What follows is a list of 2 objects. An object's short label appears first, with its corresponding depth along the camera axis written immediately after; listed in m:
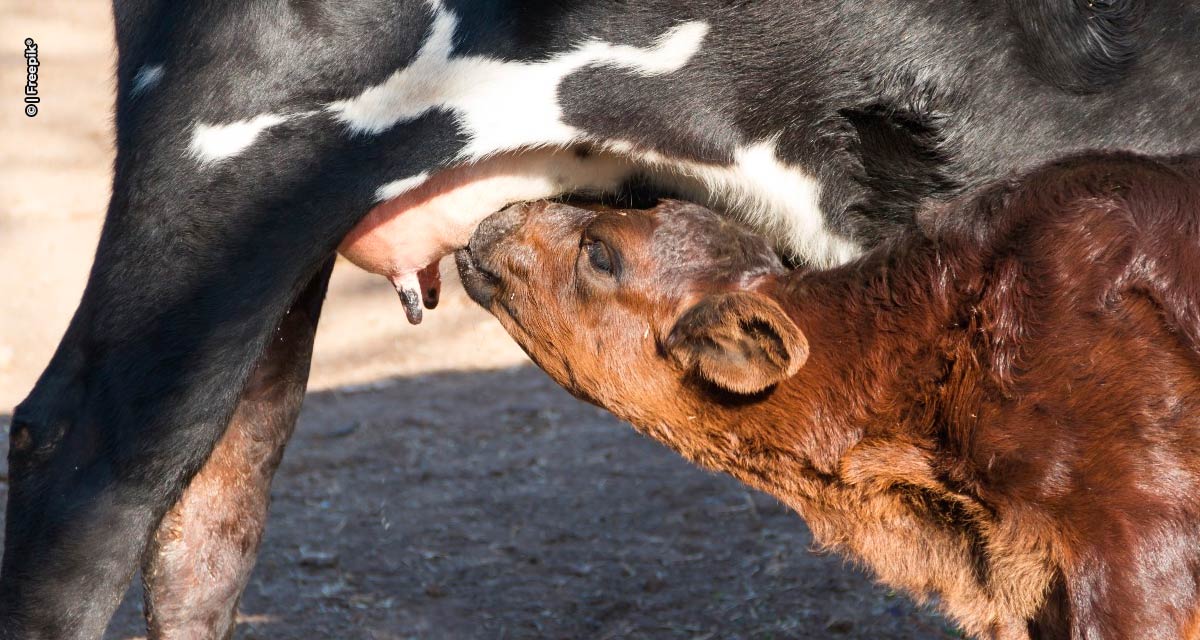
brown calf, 6.13
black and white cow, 6.65
